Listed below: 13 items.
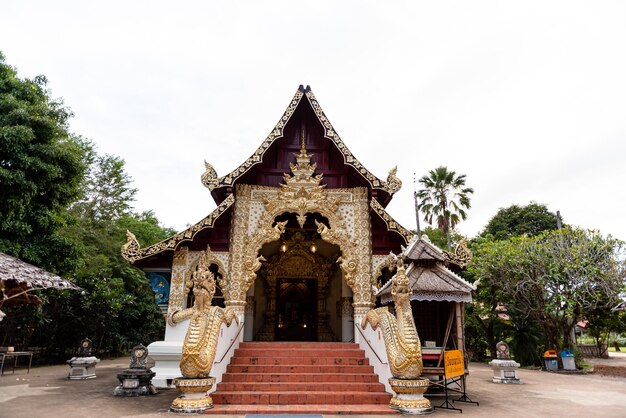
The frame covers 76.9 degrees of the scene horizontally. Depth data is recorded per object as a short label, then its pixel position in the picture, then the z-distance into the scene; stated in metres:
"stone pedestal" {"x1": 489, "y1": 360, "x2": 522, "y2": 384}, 10.84
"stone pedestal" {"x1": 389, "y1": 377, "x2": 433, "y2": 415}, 6.45
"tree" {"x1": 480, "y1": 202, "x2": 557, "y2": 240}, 28.09
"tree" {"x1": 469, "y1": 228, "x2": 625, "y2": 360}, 14.49
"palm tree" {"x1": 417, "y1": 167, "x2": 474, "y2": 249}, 25.62
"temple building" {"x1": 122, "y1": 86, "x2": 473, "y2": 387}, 8.95
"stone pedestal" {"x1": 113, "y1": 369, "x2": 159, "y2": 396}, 8.02
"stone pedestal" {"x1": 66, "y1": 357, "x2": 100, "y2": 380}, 10.92
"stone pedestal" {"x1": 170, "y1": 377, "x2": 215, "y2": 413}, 6.38
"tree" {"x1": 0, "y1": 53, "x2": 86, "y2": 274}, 9.41
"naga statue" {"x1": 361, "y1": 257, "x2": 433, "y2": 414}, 6.54
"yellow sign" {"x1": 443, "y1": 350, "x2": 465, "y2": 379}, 6.80
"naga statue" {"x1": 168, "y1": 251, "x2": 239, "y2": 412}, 6.45
